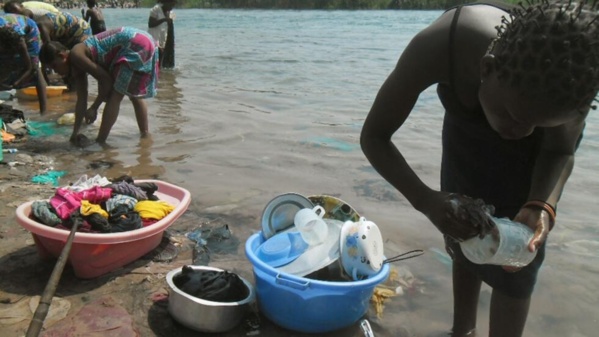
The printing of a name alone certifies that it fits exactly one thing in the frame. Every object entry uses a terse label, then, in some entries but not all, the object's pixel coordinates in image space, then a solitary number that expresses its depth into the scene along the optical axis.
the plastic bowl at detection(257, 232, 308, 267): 2.25
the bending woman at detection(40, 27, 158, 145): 4.73
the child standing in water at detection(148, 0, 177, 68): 8.98
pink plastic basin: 2.40
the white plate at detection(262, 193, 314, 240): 2.54
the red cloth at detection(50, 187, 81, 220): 2.57
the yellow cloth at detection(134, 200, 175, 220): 2.76
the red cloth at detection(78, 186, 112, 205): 2.77
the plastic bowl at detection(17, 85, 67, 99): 7.14
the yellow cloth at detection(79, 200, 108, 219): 2.57
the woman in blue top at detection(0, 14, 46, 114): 5.51
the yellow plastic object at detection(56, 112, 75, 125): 5.85
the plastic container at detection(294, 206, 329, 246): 2.29
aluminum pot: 2.15
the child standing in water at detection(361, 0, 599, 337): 1.17
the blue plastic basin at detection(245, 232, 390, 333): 2.08
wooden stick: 1.73
